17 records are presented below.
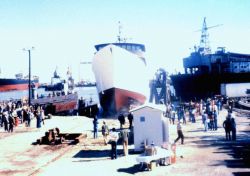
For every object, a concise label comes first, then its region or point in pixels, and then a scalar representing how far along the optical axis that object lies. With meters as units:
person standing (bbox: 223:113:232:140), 17.27
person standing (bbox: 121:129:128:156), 14.73
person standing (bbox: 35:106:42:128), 25.32
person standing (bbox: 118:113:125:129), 23.36
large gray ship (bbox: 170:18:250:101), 63.12
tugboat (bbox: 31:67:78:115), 38.69
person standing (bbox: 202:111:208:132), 20.79
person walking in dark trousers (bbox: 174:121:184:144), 16.70
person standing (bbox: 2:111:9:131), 24.19
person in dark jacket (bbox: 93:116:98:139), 20.02
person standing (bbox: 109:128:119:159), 14.11
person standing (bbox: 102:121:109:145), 17.85
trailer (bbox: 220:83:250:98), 53.31
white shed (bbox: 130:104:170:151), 14.86
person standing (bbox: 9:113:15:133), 23.80
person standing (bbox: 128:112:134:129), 21.84
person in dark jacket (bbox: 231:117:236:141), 17.28
